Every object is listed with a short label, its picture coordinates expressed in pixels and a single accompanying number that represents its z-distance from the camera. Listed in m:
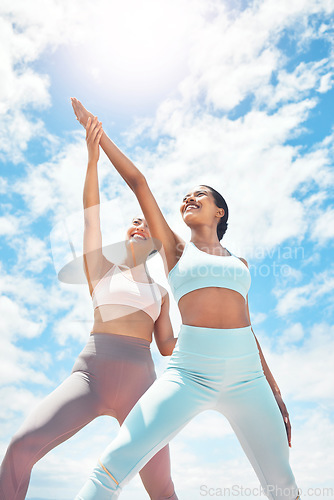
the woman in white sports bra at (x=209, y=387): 2.63
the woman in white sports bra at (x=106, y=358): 3.46
